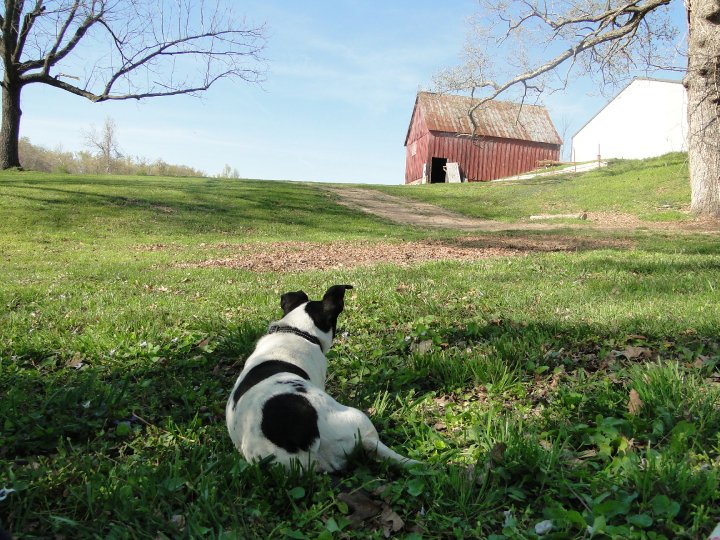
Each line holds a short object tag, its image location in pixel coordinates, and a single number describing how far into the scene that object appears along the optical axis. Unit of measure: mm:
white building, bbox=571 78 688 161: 39281
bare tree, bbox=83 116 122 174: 94688
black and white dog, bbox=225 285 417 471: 2840
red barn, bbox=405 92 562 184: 48531
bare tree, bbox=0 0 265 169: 22453
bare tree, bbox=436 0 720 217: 15320
